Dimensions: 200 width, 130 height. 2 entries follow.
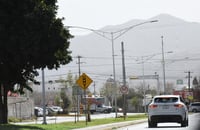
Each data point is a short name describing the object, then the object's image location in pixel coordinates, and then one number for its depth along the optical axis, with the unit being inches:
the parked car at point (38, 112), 3523.6
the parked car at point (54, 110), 3927.4
